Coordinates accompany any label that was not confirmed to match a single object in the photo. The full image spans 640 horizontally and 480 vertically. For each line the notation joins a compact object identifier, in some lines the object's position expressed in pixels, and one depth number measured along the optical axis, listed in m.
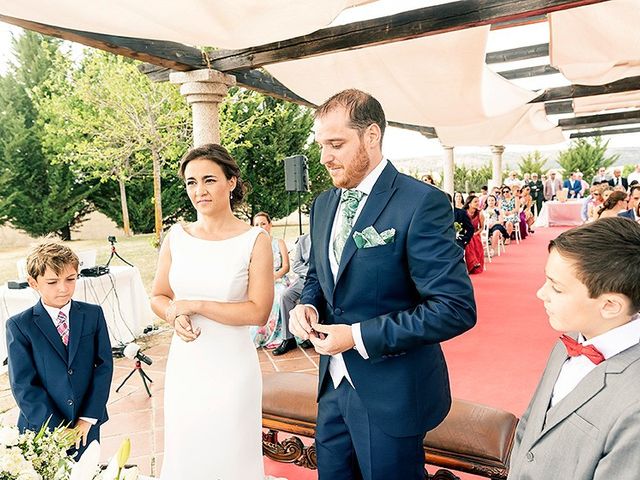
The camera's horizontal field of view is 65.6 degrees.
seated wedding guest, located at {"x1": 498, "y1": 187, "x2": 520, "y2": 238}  12.81
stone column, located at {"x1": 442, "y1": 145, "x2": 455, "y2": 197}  13.88
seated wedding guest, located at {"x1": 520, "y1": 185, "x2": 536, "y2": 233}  14.12
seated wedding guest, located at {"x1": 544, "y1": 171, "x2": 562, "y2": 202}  18.47
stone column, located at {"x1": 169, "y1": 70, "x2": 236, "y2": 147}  5.00
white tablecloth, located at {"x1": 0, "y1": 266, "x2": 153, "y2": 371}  5.03
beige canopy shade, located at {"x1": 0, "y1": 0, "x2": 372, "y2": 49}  2.79
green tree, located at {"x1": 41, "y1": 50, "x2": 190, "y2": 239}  12.15
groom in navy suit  1.53
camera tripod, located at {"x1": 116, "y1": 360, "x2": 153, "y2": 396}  4.36
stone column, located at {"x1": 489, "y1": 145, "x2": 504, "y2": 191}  17.19
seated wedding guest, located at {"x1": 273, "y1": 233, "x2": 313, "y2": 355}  5.58
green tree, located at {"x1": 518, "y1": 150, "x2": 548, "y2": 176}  25.23
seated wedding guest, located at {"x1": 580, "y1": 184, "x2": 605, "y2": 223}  9.87
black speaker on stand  7.53
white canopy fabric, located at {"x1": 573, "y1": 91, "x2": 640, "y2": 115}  7.75
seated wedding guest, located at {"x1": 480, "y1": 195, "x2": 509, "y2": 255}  11.61
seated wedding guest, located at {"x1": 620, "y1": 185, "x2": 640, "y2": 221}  7.37
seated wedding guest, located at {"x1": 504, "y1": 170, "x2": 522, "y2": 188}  15.69
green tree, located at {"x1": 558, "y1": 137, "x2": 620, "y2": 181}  24.08
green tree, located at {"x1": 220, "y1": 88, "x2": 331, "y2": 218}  18.63
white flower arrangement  1.05
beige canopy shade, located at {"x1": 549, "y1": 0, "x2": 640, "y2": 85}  3.75
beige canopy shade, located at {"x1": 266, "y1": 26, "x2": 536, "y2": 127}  4.54
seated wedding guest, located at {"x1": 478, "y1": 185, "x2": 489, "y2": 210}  13.61
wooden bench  2.33
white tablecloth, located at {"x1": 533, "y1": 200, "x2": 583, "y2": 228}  16.22
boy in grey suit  1.19
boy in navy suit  2.19
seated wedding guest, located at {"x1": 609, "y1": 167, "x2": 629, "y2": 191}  14.13
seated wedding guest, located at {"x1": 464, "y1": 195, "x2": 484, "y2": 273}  9.32
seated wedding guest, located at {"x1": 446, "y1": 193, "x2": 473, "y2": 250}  8.66
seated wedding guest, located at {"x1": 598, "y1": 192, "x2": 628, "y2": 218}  5.77
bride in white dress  2.20
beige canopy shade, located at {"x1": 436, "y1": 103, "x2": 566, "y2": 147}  8.38
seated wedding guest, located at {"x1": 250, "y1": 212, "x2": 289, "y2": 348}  5.68
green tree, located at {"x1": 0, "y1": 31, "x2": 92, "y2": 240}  16.56
